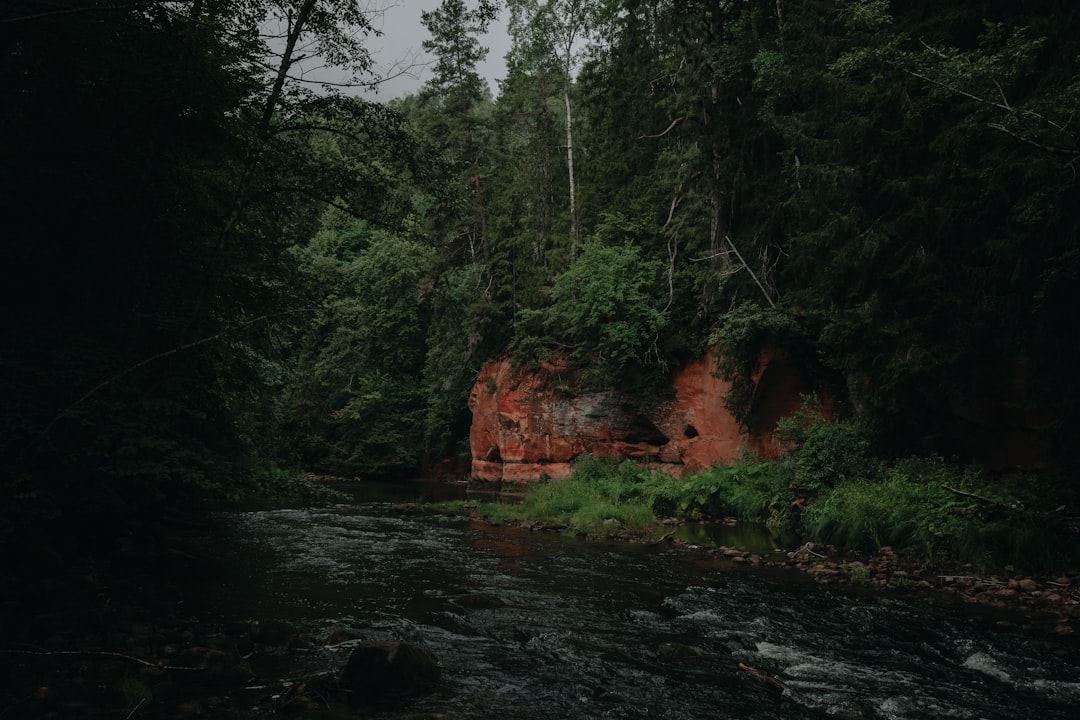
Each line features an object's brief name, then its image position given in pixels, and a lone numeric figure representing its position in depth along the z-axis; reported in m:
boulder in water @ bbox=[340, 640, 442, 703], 5.24
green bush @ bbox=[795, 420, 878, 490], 14.84
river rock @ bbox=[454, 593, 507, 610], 8.36
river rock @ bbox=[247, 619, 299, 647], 6.43
